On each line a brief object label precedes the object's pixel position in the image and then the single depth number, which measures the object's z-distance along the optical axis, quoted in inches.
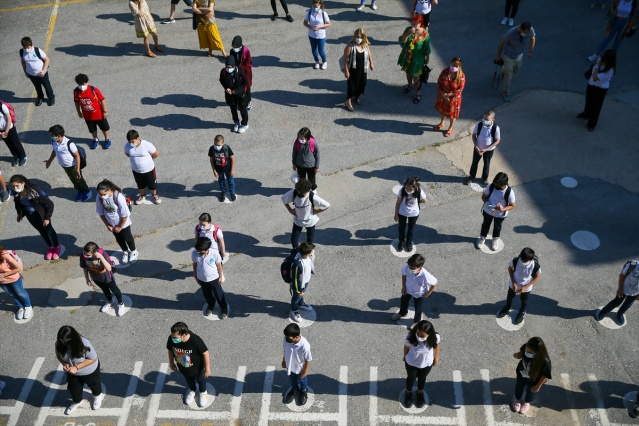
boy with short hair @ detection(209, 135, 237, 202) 439.8
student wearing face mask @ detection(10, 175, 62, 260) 403.9
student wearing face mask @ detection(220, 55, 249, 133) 503.5
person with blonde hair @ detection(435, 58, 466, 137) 497.0
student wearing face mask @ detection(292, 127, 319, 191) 436.8
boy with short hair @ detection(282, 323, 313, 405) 306.3
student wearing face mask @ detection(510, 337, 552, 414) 307.3
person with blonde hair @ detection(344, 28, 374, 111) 522.0
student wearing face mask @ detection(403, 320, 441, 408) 305.7
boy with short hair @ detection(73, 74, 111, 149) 493.4
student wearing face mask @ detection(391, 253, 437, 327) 341.5
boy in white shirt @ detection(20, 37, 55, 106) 543.8
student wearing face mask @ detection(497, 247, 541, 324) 350.6
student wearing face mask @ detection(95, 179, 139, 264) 394.3
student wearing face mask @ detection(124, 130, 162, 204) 441.4
